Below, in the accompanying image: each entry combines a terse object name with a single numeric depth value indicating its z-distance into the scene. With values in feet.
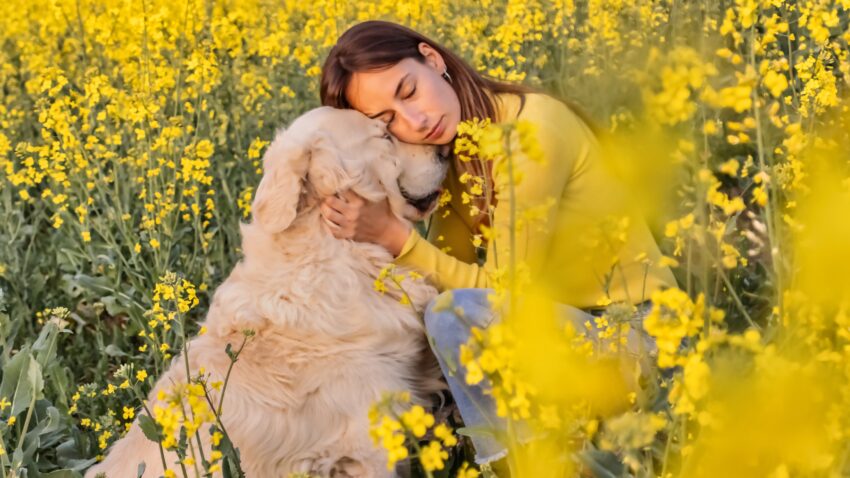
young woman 8.68
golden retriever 8.14
